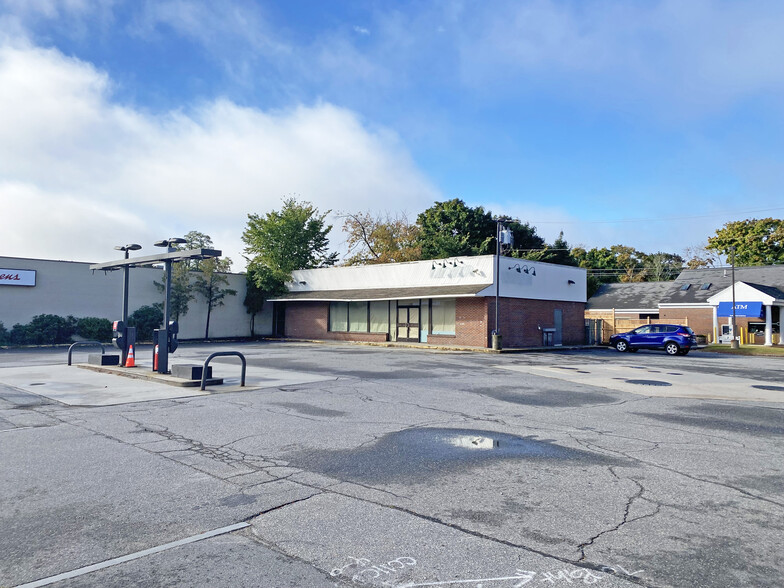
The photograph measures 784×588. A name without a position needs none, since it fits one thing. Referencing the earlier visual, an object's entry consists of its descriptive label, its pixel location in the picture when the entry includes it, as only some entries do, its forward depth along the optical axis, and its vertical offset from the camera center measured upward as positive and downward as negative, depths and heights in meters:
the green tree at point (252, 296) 42.22 +2.37
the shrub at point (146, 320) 35.19 +0.37
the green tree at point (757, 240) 59.50 +10.31
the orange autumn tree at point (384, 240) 54.22 +8.80
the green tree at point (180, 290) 37.72 +2.43
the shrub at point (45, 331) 31.08 -0.37
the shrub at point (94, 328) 32.97 -0.20
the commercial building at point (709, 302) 40.94 +2.74
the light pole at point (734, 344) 34.75 -0.47
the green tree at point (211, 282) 39.09 +3.19
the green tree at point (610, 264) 68.25 +8.61
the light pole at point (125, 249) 17.44 +2.37
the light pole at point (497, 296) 29.10 +1.81
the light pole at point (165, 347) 15.35 -0.57
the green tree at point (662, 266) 69.62 +8.69
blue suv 29.67 -0.22
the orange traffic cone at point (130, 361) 17.44 -1.09
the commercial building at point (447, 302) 30.84 +1.78
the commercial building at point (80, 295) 31.52 +1.77
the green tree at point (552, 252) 54.44 +7.88
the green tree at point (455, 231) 50.50 +9.38
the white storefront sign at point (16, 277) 31.00 +2.57
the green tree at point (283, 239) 44.62 +7.14
